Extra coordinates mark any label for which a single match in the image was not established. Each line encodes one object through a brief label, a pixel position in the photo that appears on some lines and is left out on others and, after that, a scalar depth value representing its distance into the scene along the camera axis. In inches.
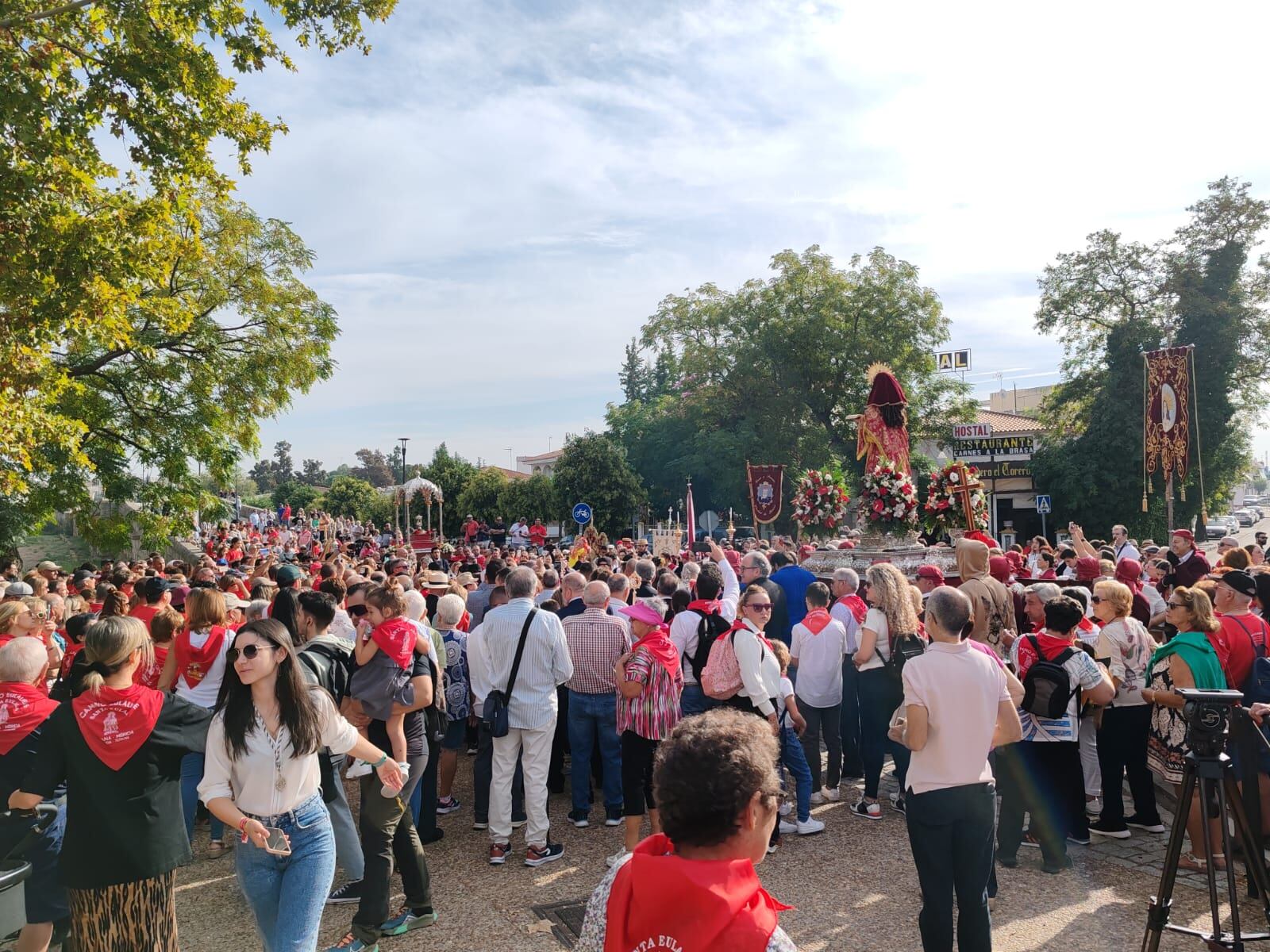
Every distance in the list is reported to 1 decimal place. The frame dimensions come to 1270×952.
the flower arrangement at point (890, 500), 538.9
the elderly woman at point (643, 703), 213.5
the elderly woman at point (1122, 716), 231.5
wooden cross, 527.5
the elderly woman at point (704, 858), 69.6
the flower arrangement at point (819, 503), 607.8
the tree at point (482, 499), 1876.2
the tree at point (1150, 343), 1224.2
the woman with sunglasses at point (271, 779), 132.1
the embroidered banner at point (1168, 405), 776.9
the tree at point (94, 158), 314.3
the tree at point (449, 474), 1961.1
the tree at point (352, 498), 2299.5
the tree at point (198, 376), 616.7
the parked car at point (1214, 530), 1807.3
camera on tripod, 147.6
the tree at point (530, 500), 1785.2
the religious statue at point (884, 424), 609.6
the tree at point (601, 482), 1574.8
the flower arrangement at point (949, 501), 532.1
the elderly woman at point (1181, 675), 200.5
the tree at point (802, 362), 1455.5
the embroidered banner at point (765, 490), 964.0
